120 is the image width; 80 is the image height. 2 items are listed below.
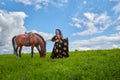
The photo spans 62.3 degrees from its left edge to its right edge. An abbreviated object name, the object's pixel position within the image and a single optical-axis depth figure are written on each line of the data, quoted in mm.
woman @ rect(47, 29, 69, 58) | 8464
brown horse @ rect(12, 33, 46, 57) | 9029
